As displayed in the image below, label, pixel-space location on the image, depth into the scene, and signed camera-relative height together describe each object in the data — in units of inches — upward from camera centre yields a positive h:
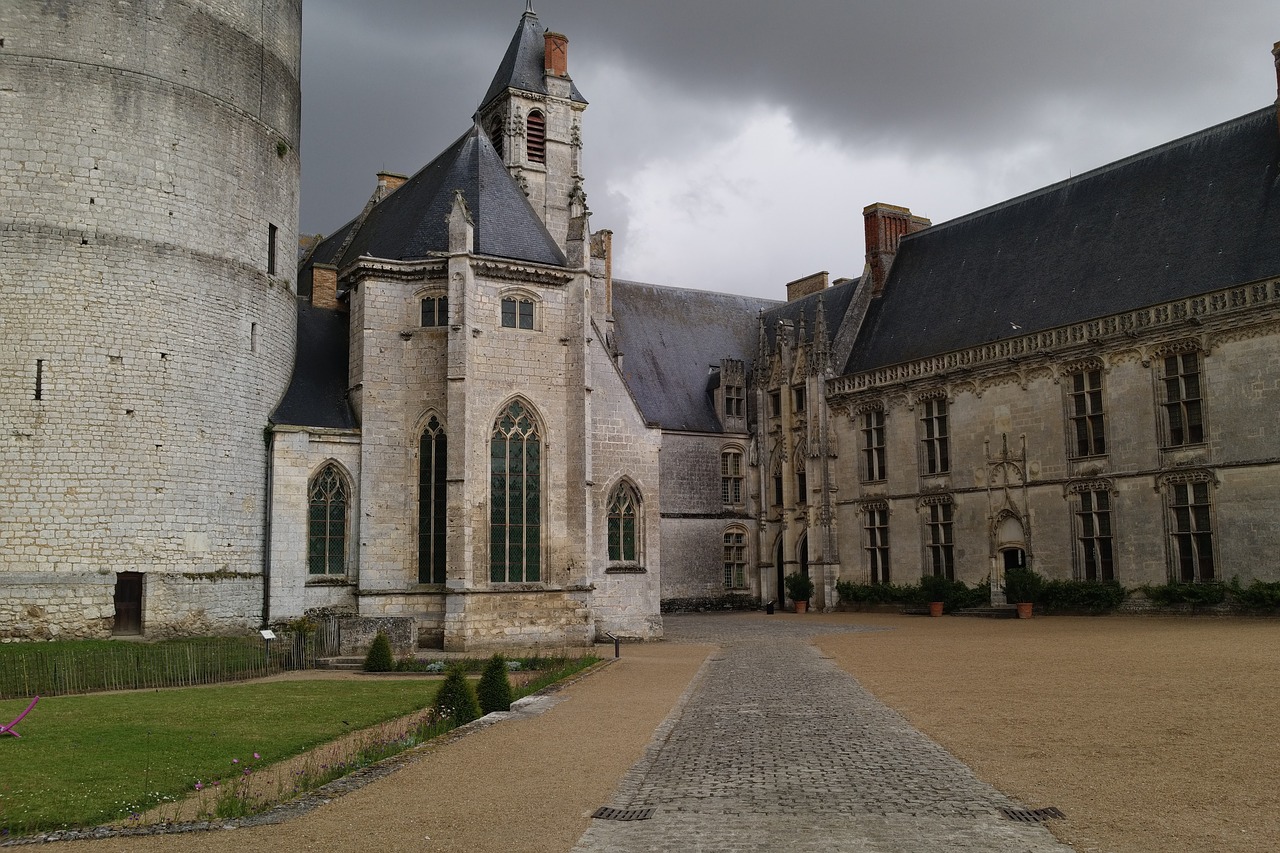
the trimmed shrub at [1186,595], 1034.7 -43.2
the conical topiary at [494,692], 539.5 -62.2
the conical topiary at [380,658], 762.8 -62.0
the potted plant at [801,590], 1513.3 -42.3
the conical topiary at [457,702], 507.2 -63.2
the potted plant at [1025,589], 1197.7 -38.5
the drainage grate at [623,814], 310.0 -72.3
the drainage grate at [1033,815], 294.5 -71.7
